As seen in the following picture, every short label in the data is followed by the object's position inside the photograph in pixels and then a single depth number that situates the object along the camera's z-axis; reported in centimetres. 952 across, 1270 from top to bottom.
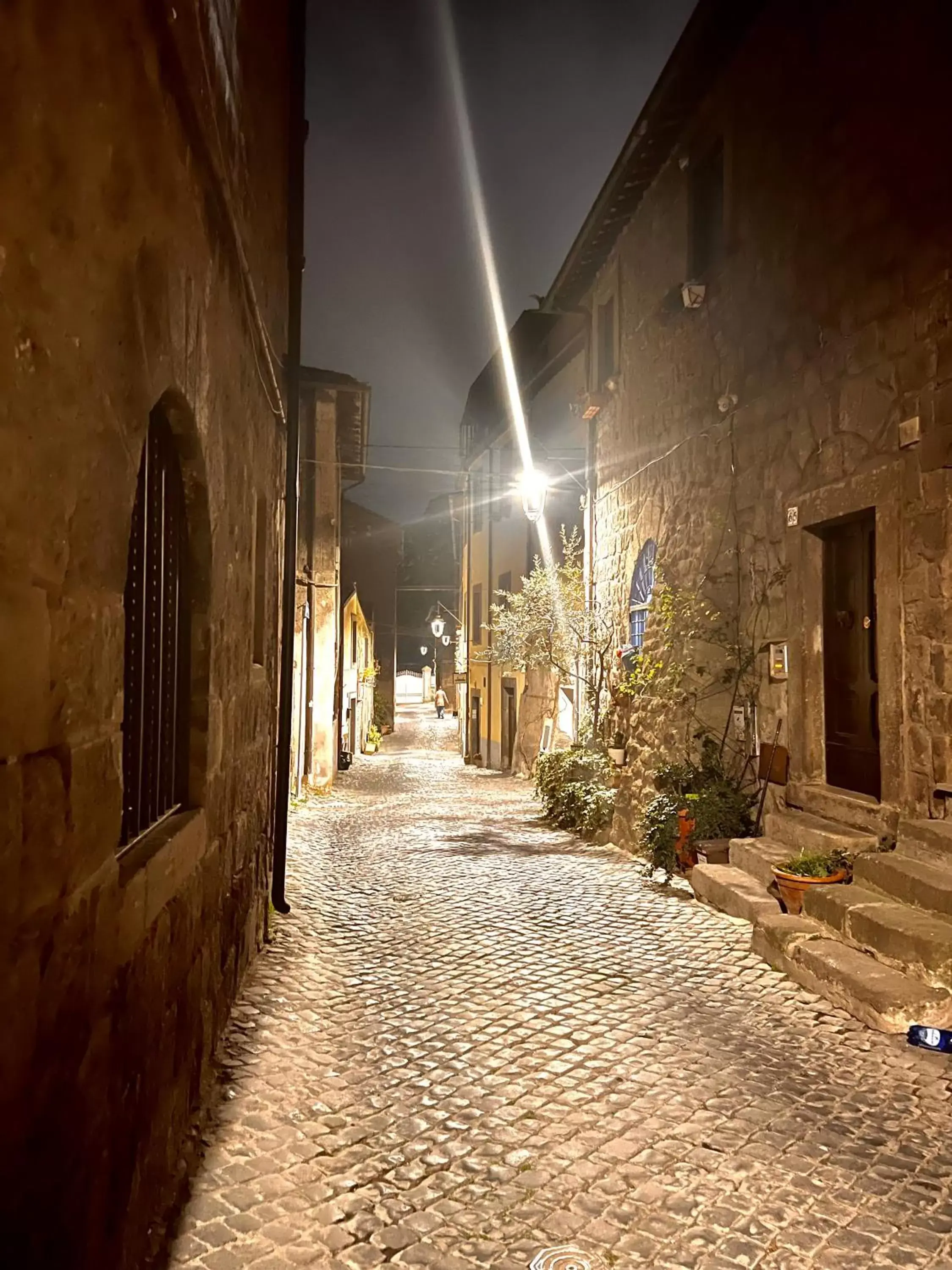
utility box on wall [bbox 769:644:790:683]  707
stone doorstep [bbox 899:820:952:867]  494
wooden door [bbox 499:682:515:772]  2136
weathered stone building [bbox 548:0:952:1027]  523
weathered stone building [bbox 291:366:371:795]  1520
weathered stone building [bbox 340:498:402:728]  3347
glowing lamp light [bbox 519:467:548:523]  1411
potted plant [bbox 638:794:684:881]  760
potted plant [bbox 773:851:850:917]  554
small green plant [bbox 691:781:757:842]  738
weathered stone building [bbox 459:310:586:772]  1700
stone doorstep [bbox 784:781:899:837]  575
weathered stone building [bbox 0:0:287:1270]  146
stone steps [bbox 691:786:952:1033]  414
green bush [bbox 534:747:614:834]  1023
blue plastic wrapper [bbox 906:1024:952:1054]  392
